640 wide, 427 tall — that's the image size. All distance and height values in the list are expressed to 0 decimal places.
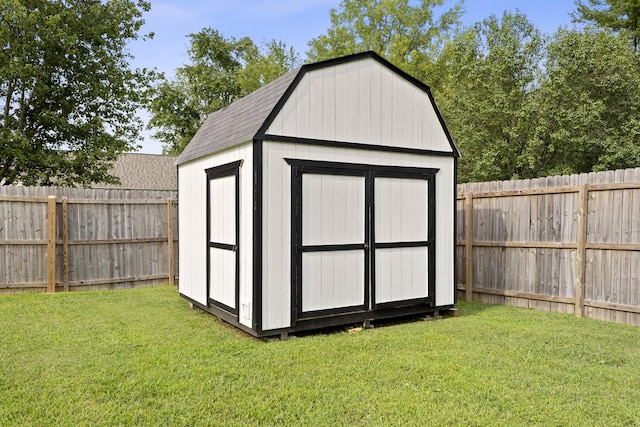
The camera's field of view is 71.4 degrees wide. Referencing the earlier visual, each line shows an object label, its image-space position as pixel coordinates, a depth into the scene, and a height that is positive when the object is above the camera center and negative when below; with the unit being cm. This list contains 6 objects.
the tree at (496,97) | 1591 +421
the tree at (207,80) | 2436 +735
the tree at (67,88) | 1284 +394
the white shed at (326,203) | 521 +10
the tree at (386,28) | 2316 +969
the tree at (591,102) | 1395 +351
